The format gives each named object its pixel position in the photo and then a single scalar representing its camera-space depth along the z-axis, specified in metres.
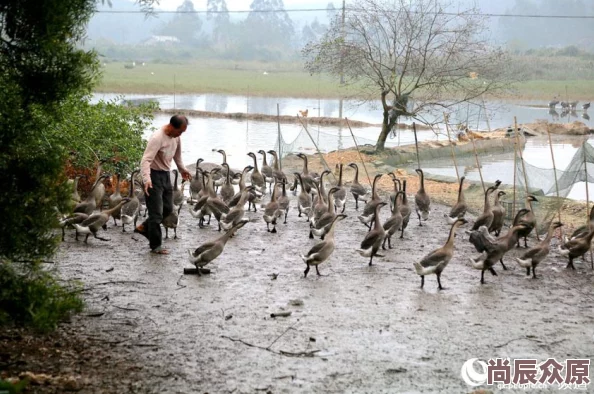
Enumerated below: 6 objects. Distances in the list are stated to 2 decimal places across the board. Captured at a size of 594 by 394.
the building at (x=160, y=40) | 135.88
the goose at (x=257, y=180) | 17.77
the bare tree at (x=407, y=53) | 25.62
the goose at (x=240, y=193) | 15.23
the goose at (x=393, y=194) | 15.40
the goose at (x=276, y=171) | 18.38
